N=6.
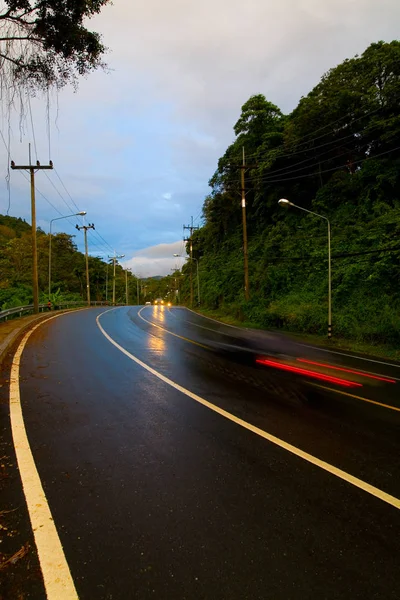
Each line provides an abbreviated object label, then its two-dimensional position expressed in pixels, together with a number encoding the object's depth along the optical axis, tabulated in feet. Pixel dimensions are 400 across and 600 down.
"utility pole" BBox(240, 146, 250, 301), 91.20
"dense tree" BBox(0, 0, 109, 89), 17.54
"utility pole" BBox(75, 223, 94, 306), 157.46
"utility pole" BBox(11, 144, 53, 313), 76.23
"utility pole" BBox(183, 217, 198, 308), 186.78
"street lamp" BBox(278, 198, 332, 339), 59.29
